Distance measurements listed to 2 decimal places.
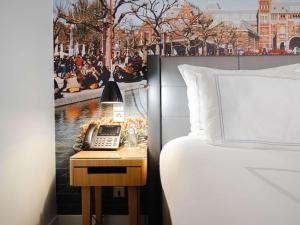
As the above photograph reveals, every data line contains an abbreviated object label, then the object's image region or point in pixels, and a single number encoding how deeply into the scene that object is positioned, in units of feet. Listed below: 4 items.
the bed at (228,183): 2.06
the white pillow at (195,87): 5.60
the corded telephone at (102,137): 6.34
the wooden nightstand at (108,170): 5.54
